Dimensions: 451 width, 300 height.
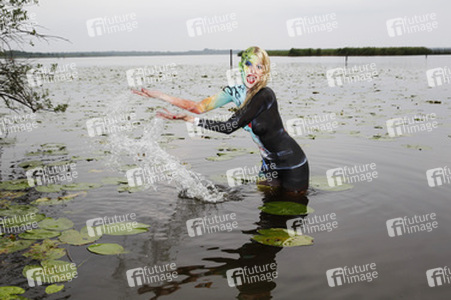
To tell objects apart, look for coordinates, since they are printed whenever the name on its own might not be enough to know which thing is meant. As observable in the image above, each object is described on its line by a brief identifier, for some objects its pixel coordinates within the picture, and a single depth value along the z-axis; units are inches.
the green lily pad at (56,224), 170.2
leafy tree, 275.9
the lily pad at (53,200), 203.6
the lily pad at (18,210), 186.5
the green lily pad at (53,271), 130.6
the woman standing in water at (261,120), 182.0
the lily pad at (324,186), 226.9
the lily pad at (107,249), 148.3
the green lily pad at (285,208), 187.5
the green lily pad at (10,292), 118.2
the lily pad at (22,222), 171.6
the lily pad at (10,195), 213.8
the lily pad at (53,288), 122.6
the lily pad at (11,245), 149.6
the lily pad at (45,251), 144.6
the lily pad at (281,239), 155.6
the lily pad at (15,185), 228.5
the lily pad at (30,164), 281.4
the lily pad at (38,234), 159.6
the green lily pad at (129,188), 226.1
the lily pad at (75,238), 157.1
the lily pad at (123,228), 167.8
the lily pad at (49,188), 223.9
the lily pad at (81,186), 227.9
